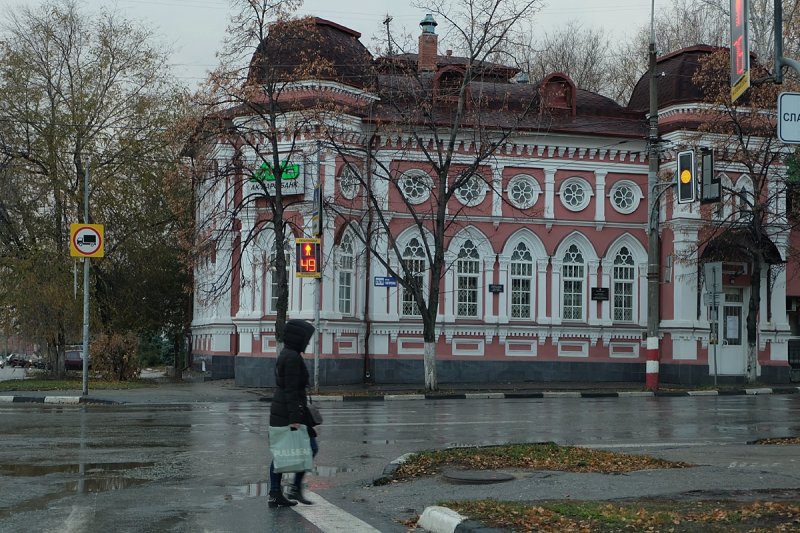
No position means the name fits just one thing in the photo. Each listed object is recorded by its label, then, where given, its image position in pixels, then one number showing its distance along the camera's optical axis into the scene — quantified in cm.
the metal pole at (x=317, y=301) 2985
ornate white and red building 3512
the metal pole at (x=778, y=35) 1152
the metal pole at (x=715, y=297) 3333
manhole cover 1139
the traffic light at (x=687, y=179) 2384
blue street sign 3338
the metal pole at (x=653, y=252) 3102
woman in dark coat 1044
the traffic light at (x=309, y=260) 2944
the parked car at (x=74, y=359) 5528
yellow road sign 2661
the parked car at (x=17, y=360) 9800
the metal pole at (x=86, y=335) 2655
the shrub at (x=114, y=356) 3541
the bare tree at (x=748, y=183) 3400
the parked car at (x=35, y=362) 7422
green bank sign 3067
